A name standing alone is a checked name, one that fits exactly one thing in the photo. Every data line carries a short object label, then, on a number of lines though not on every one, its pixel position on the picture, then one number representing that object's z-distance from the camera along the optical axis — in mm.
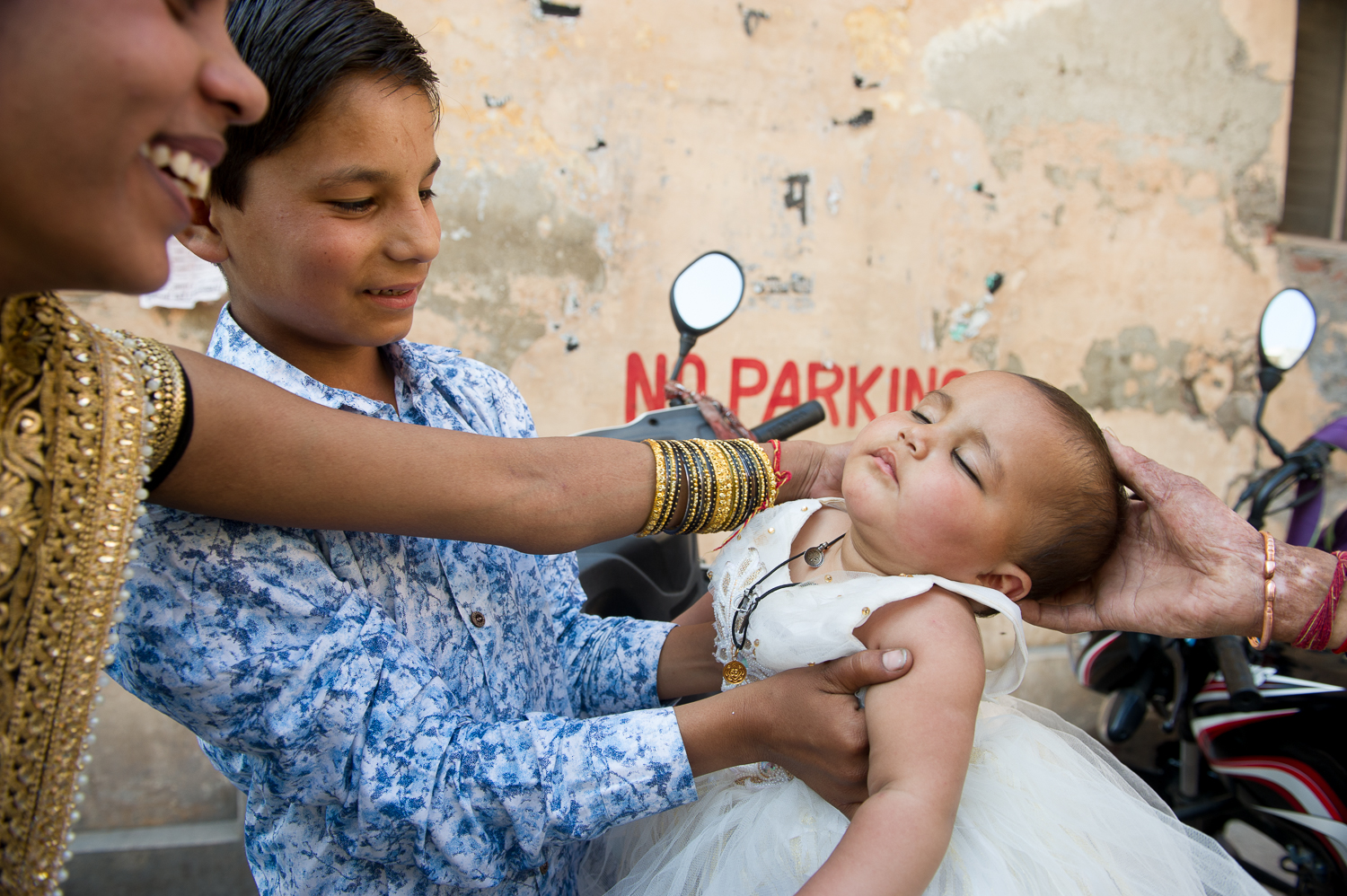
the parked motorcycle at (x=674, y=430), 1830
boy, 998
